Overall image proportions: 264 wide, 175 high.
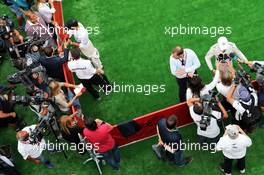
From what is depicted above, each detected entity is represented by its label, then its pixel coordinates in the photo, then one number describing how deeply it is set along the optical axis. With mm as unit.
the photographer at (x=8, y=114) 9025
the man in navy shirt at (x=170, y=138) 7752
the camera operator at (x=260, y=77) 8250
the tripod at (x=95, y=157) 8830
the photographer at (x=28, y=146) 8211
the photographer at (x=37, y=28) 10328
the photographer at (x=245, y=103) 8148
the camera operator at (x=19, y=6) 10820
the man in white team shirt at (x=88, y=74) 9016
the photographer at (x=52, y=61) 9164
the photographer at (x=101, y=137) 7910
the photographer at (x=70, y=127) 8484
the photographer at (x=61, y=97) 8922
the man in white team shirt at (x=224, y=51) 8789
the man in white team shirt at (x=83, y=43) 9539
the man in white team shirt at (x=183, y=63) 8602
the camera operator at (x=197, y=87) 8242
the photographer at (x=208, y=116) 8070
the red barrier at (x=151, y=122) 8713
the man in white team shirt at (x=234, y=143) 7516
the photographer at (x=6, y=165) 8547
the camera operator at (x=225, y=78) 8086
